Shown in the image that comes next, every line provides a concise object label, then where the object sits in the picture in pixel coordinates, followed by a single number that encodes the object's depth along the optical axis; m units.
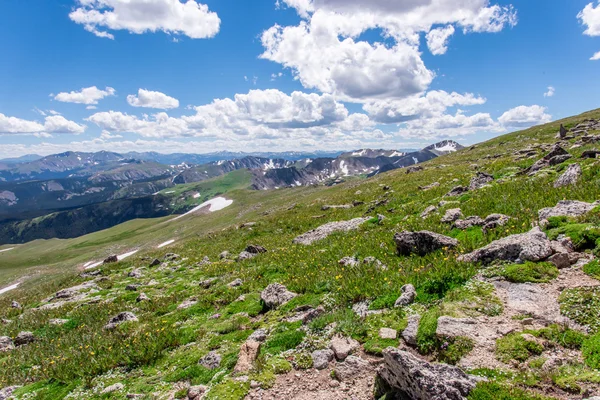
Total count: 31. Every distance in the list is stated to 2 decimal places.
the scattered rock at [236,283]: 16.70
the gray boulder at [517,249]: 9.37
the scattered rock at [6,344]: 14.53
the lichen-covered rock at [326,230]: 22.75
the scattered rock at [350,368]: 6.98
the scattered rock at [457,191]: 22.73
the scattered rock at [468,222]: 14.17
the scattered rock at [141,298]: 17.91
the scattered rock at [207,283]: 18.58
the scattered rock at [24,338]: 15.03
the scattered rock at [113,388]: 8.99
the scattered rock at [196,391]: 7.65
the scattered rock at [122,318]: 14.65
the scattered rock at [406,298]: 9.29
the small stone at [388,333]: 7.81
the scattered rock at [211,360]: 9.06
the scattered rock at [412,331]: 7.41
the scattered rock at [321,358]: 7.57
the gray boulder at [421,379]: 5.15
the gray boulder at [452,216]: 16.19
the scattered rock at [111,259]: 39.47
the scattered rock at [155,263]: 28.89
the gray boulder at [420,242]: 12.37
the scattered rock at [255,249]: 23.35
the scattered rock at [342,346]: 7.64
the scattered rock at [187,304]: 15.39
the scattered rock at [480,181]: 23.34
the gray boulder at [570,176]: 16.00
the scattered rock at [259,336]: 9.89
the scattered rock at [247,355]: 7.93
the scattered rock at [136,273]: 25.33
